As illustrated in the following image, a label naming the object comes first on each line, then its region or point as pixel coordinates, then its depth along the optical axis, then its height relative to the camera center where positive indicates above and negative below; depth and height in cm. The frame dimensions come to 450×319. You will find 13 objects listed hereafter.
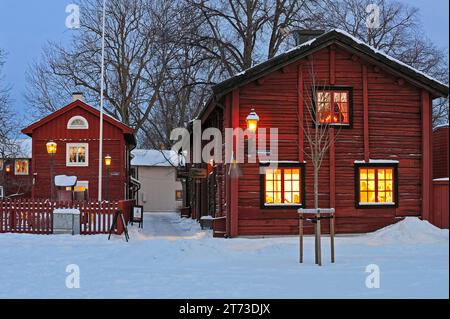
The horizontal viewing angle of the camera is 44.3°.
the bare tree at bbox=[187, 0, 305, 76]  3203 +907
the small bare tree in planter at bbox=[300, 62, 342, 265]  1814 +224
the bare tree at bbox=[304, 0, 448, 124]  3484 +957
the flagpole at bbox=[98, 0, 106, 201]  2560 +109
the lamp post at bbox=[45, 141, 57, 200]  2456 +149
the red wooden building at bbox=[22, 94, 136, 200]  3078 +182
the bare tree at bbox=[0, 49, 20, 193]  2782 +287
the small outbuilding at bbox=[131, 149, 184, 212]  5497 -56
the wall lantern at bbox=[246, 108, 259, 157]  1658 +161
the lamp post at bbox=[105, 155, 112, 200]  2969 +90
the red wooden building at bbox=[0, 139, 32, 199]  4528 +70
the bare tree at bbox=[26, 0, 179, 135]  4069 +868
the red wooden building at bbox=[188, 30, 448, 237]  1802 +152
